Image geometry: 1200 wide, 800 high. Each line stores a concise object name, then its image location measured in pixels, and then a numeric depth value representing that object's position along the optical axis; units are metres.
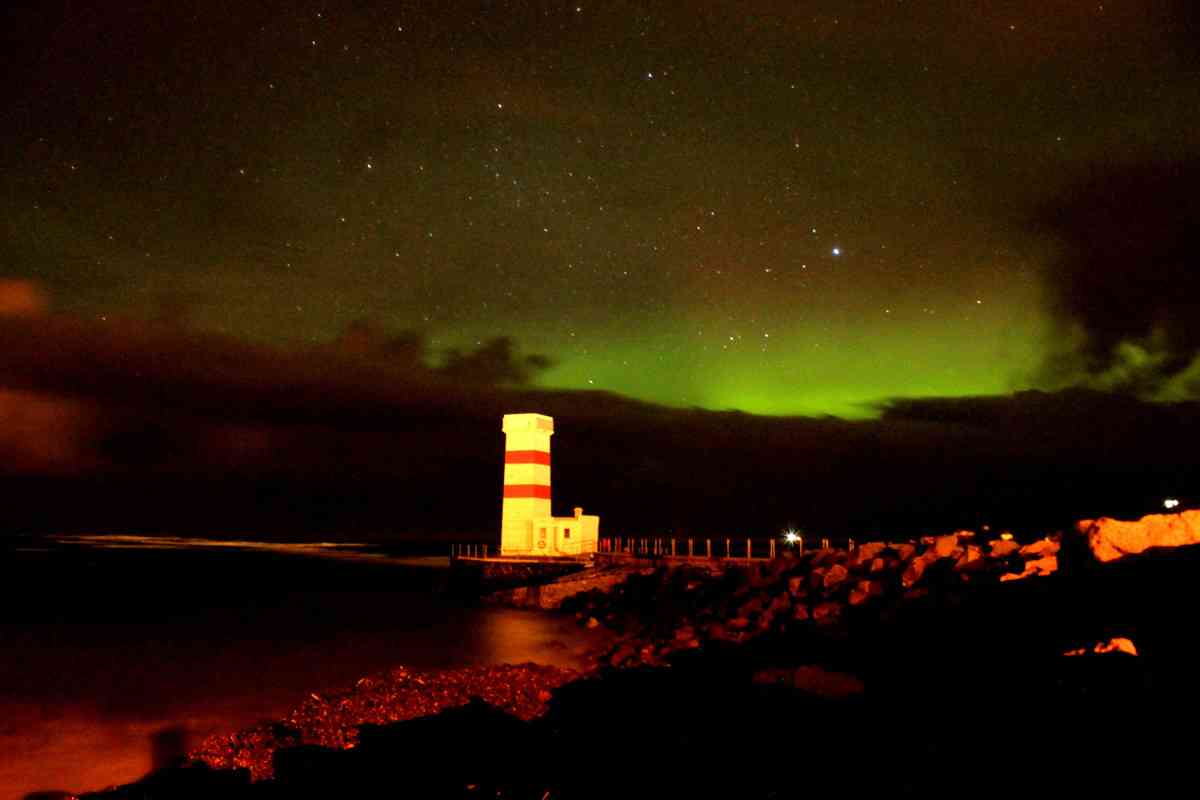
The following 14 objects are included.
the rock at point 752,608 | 17.74
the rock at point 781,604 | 16.89
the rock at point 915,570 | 15.18
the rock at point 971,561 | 13.90
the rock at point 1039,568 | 12.14
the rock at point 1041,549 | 13.20
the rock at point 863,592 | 15.34
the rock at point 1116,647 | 6.73
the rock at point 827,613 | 14.98
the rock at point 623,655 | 16.33
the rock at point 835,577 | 17.20
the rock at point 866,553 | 18.08
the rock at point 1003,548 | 14.28
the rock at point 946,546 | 15.75
